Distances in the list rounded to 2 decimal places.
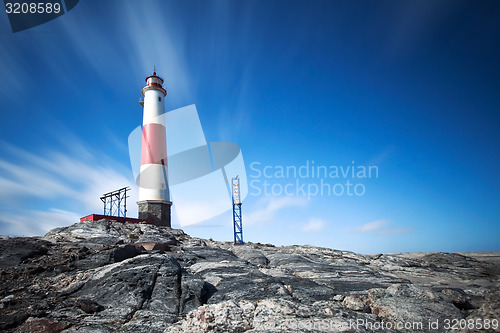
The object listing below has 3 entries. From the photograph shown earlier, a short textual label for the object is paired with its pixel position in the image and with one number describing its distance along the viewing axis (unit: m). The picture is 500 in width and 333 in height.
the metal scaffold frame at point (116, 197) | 28.42
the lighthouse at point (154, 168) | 29.14
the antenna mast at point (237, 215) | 37.16
